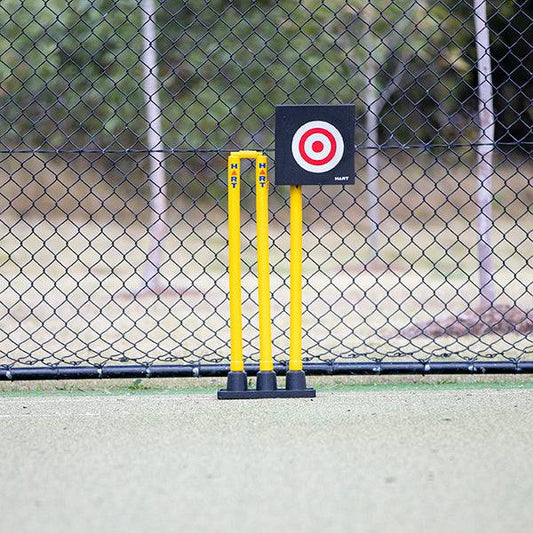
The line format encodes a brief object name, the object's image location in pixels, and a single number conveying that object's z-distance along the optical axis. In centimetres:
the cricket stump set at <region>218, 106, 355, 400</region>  772
